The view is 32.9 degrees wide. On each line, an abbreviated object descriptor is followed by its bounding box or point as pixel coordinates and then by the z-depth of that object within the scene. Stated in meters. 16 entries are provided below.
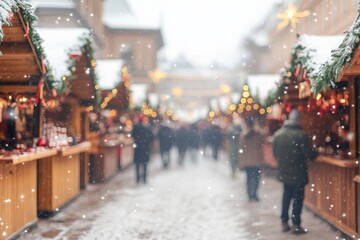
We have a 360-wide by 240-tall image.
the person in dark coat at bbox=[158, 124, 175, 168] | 24.50
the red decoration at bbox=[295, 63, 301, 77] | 11.34
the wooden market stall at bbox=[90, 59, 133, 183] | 18.03
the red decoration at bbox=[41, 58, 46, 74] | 10.38
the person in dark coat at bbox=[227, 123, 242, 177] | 18.74
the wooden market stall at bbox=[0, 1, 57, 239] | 8.63
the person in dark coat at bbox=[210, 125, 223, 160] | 28.27
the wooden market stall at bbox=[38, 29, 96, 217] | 11.69
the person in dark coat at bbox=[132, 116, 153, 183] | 17.44
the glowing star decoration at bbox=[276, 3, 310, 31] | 22.09
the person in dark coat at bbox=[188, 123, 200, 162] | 28.45
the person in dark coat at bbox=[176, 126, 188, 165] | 27.69
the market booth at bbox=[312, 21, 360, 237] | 7.93
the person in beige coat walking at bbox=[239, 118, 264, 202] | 14.12
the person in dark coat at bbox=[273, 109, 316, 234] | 9.96
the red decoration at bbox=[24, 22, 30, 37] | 8.64
